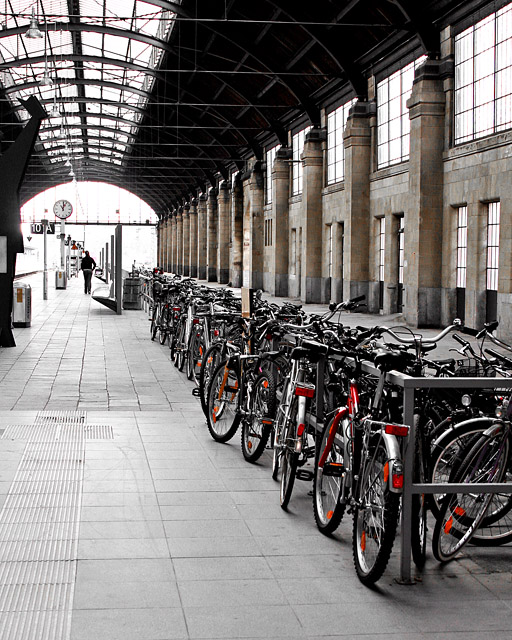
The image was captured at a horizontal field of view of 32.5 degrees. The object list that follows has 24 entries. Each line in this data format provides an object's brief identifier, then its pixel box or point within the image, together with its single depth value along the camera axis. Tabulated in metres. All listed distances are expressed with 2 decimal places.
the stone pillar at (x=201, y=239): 57.00
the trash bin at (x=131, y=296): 28.88
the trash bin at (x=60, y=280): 43.50
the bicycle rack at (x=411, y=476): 4.16
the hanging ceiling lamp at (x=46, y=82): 23.14
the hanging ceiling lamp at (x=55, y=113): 26.35
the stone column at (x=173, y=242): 75.88
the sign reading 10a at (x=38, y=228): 38.19
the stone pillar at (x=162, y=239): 85.94
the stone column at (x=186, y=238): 66.75
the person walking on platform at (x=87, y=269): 37.38
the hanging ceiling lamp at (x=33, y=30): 19.29
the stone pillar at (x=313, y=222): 30.11
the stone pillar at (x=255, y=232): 38.78
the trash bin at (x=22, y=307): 19.33
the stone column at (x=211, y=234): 52.78
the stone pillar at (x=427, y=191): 19.72
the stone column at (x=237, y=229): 44.88
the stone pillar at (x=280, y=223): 35.06
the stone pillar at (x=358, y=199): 25.16
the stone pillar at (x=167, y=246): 80.62
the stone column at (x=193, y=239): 60.88
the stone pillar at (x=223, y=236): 48.81
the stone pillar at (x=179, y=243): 71.00
